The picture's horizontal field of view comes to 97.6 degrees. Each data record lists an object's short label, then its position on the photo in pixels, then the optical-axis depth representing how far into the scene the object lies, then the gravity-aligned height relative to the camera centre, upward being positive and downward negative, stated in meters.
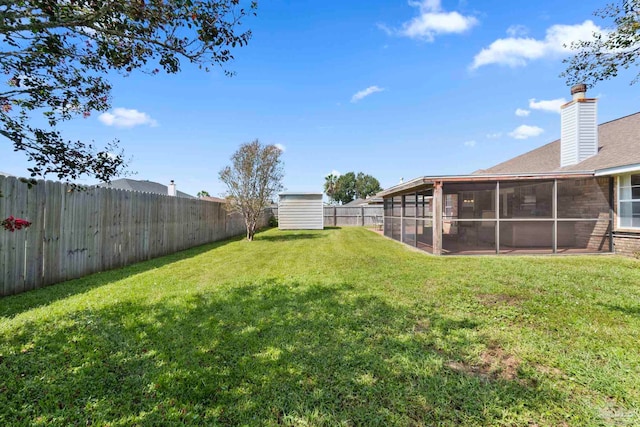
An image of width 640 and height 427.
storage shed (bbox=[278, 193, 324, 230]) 19.38 +0.37
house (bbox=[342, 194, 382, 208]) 19.25 +1.22
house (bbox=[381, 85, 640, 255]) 8.54 +0.77
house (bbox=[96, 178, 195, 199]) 18.00 +1.96
